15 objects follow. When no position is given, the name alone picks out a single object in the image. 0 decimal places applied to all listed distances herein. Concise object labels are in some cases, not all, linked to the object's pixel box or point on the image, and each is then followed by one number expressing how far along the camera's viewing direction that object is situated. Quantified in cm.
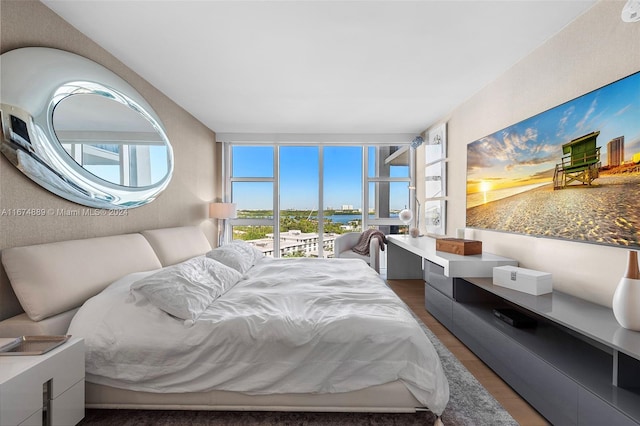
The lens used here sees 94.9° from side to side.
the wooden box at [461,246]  278
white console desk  253
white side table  116
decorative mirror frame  169
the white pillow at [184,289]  167
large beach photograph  162
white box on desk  200
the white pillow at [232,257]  272
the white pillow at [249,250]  304
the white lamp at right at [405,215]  476
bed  155
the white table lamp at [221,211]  454
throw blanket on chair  450
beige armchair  434
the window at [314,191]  531
